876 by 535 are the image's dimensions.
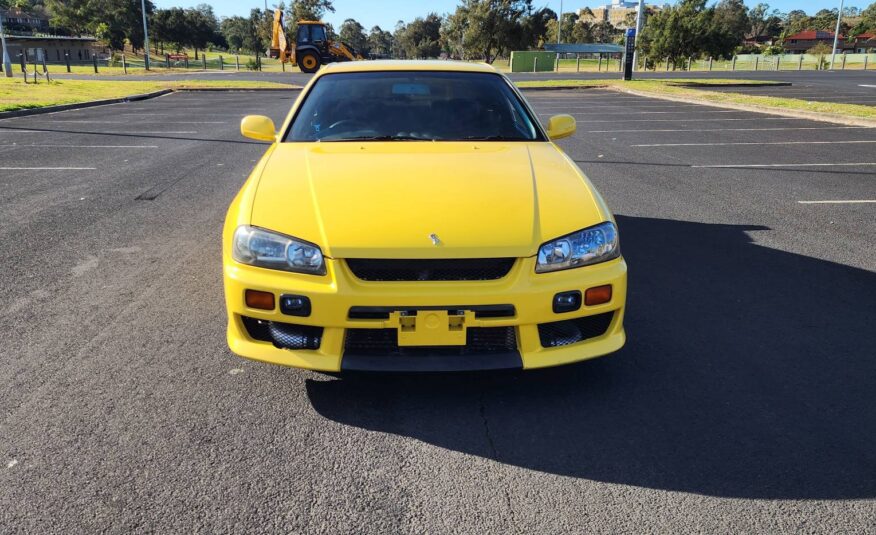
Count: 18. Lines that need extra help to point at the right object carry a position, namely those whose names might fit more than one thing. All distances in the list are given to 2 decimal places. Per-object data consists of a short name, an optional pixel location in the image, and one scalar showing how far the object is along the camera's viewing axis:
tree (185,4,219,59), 78.19
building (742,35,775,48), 122.70
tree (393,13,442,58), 111.91
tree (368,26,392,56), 147.57
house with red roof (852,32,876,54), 107.98
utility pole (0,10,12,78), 35.53
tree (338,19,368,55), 122.19
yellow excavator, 35.94
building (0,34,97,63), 65.94
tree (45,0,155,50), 72.38
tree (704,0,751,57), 33.97
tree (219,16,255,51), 102.88
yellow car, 2.82
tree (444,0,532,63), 63.56
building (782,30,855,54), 121.19
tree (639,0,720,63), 33.97
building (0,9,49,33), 95.81
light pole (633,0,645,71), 32.06
